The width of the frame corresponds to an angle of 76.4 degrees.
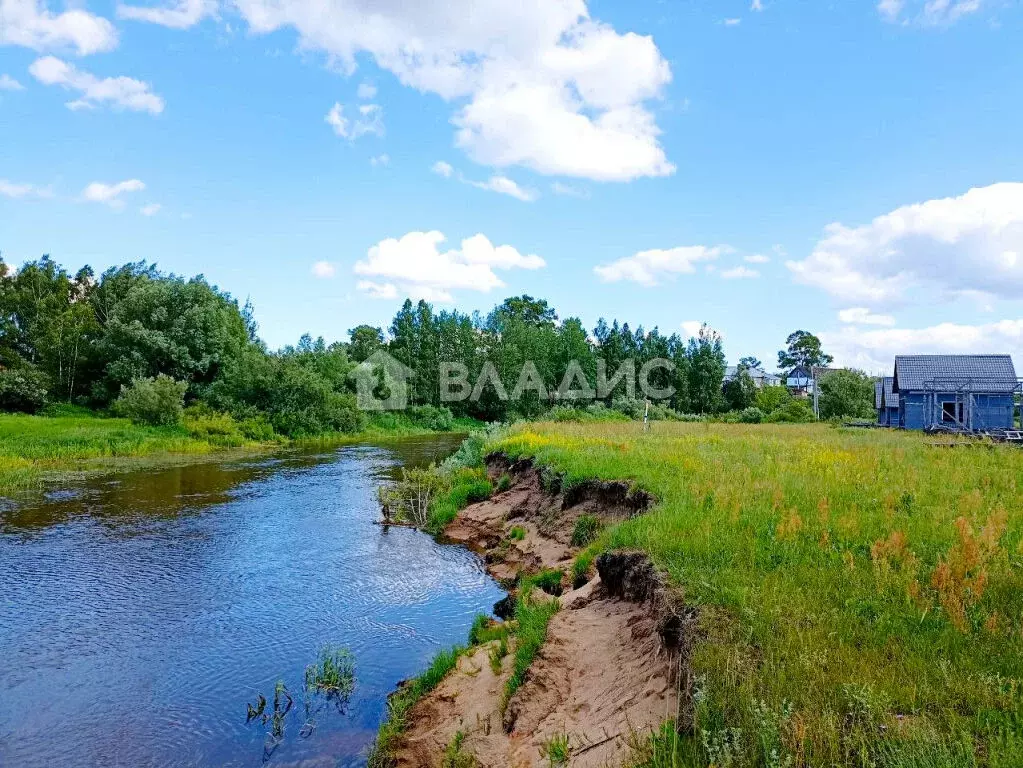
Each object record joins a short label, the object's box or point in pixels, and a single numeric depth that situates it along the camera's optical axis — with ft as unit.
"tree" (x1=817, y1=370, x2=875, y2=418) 194.70
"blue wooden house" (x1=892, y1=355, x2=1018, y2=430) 117.70
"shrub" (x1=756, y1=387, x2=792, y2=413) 213.05
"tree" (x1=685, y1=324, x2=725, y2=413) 230.89
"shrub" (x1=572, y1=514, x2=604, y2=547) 40.79
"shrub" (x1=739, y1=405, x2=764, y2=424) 183.73
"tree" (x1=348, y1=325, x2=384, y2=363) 261.91
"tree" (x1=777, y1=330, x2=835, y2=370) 377.30
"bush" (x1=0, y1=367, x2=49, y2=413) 144.87
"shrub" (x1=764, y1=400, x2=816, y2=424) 176.18
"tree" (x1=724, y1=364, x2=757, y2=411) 235.61
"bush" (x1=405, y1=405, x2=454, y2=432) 202.90
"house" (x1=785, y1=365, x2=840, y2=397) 346.42
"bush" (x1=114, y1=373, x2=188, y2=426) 129.29
